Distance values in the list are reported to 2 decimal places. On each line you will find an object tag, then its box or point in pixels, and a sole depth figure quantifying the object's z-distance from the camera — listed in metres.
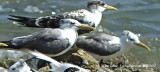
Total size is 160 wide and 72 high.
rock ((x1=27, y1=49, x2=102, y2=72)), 17.42
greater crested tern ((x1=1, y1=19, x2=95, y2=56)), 17.21
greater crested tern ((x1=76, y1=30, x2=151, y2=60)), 19.08
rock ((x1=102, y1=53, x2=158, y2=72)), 19.05
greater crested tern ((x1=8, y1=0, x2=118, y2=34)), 19.49
